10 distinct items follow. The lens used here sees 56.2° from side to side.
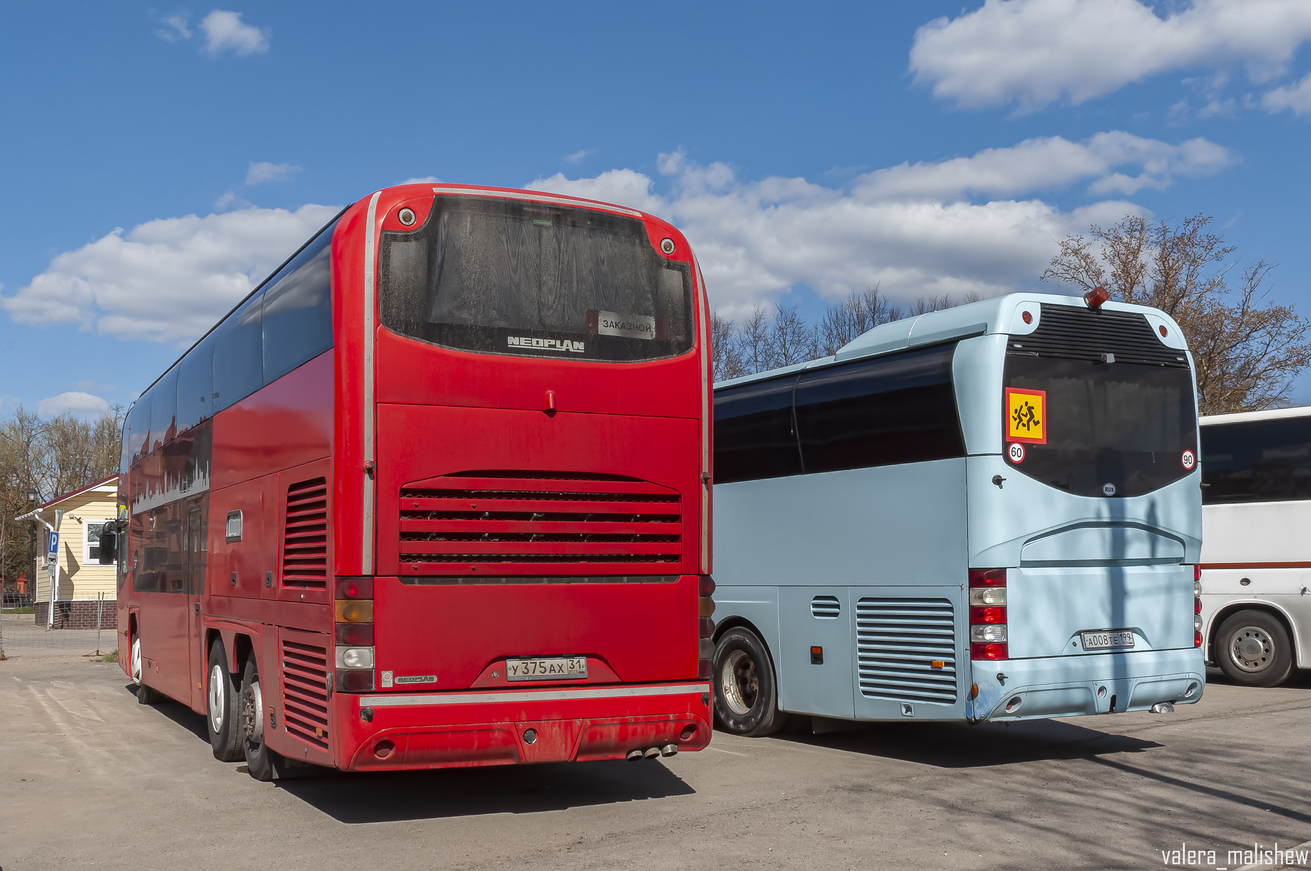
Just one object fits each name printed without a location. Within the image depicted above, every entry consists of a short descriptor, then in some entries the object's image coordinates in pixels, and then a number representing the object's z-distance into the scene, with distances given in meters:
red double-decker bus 7.23
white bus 15.69
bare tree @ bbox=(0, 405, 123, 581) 67.50
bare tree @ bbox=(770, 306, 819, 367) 49.53
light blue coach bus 9.03
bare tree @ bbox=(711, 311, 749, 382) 50.09
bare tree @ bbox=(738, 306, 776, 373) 50.12
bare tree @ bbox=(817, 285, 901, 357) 48.44
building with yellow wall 40.78
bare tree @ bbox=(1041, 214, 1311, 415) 32.25
